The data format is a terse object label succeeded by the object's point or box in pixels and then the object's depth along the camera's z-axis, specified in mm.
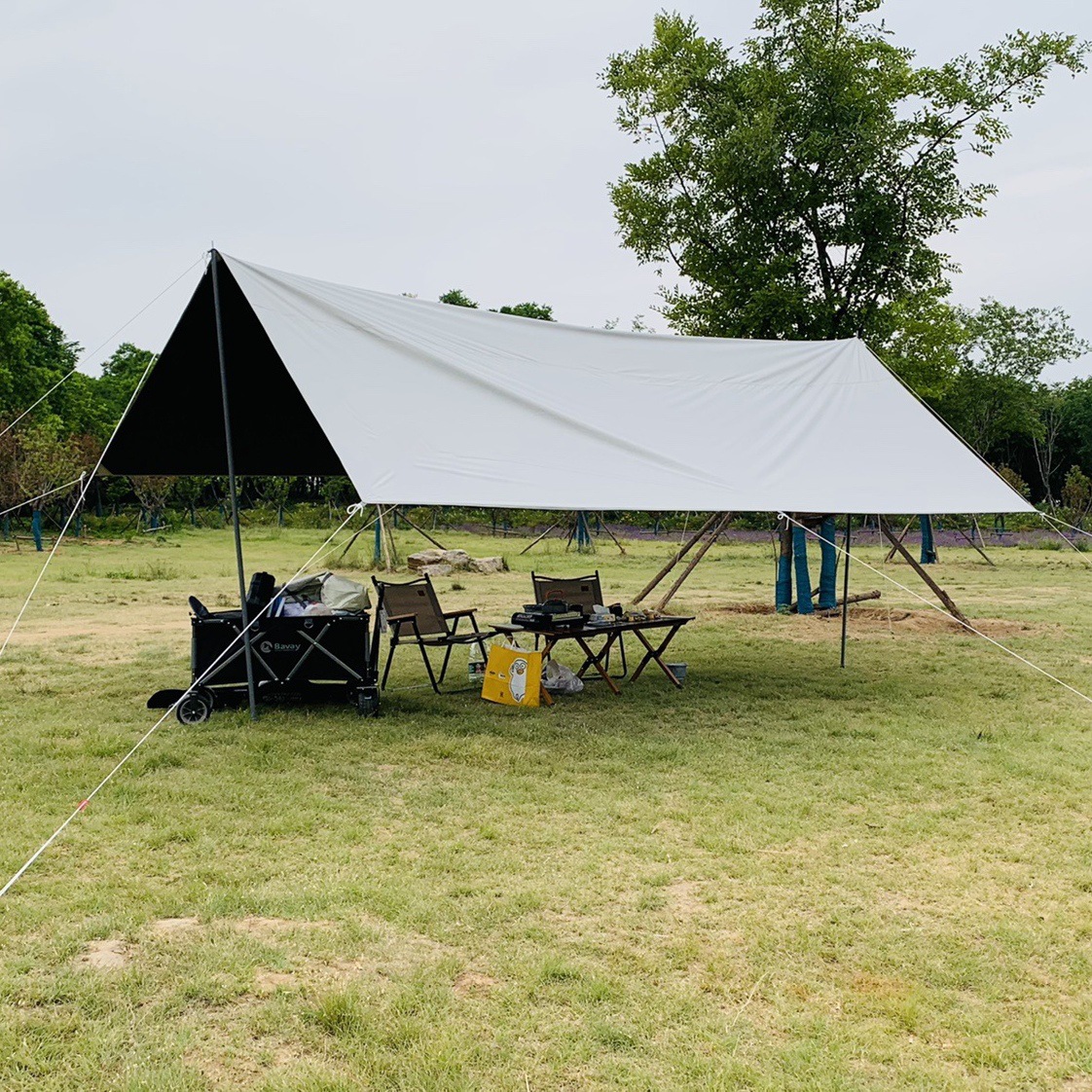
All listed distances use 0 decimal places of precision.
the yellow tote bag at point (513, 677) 6457
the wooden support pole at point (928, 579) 9138
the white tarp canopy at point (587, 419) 5590
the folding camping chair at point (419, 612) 6723
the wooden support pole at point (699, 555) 9773
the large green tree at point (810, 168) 11320
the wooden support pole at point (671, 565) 10273
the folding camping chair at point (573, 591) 7656
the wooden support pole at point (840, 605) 9331
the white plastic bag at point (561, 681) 6941
